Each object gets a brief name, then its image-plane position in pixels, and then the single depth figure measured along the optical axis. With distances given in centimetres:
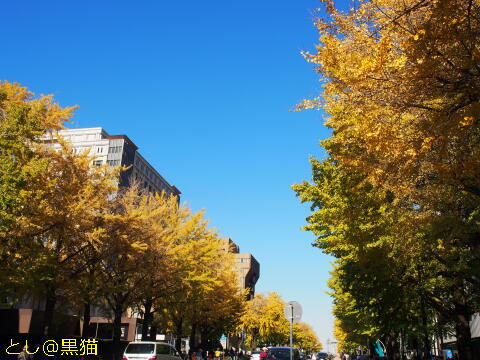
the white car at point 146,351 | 1730
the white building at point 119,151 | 7994
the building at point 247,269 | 12725
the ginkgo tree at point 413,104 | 718
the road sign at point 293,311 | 1173
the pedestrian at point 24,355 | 1836
